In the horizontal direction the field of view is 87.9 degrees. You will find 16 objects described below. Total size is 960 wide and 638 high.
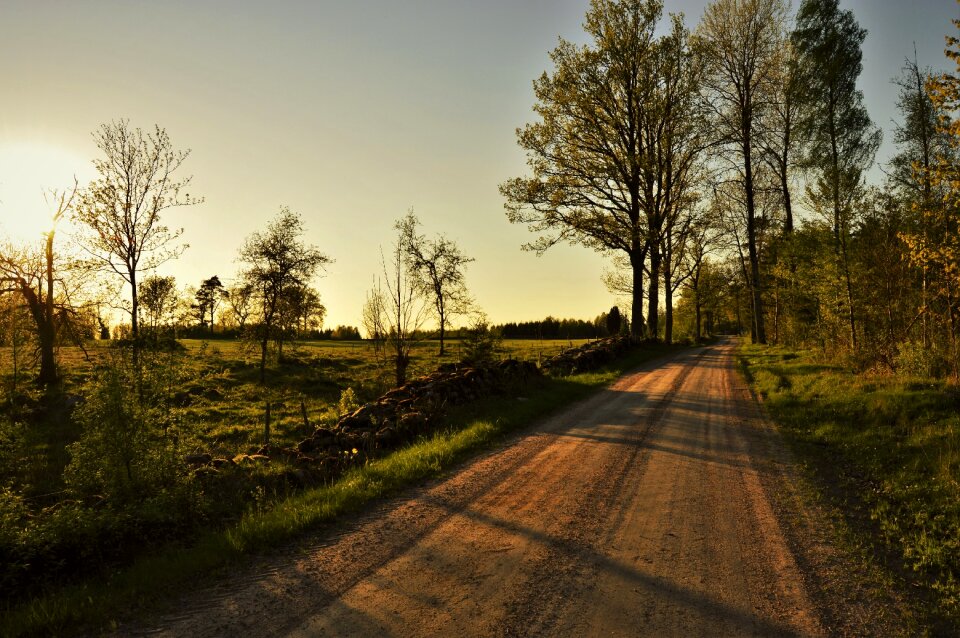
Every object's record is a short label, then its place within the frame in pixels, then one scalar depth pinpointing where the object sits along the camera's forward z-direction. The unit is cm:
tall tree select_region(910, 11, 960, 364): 898
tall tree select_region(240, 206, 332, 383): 3678
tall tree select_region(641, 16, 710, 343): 3012
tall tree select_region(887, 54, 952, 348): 2305
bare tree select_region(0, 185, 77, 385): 2545
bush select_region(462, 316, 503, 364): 1903
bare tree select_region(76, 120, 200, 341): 2402
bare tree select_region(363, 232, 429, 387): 1942
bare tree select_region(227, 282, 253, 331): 3731
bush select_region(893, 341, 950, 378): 1379
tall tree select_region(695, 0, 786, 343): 3053
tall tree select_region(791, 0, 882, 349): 2664
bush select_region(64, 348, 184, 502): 684
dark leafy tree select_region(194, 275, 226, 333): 8919
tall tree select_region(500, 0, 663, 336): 2972
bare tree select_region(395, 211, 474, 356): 5172
